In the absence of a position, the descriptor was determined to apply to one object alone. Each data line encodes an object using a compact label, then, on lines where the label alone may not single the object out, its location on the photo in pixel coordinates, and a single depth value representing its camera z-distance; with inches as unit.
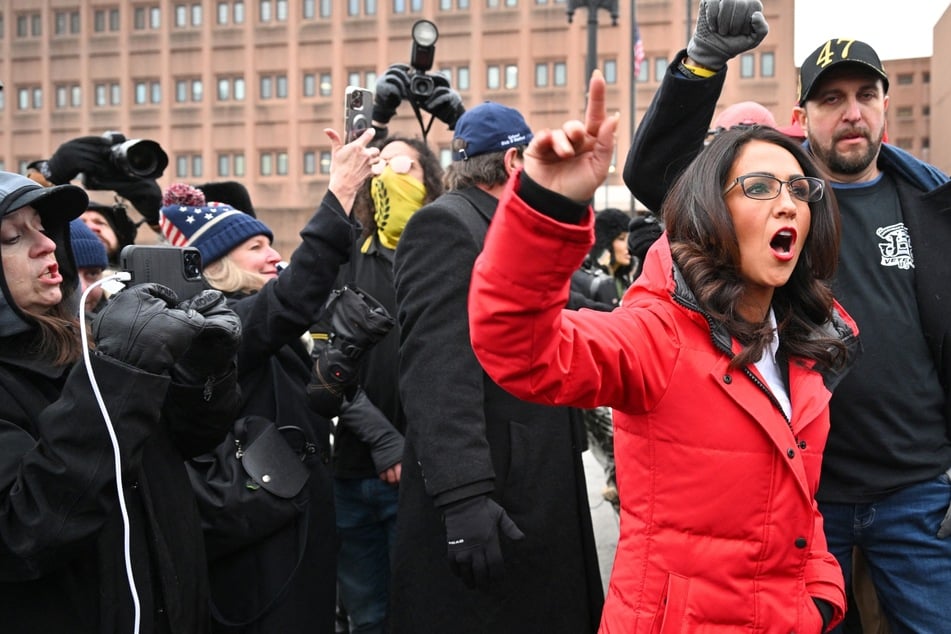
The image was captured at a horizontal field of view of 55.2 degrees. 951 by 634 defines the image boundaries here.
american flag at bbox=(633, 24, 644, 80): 804.0
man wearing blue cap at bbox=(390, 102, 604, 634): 105.0
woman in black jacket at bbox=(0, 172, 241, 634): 81.0
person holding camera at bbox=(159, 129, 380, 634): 121.3
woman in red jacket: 69.1
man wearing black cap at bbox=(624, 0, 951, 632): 109.0
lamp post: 338.0
